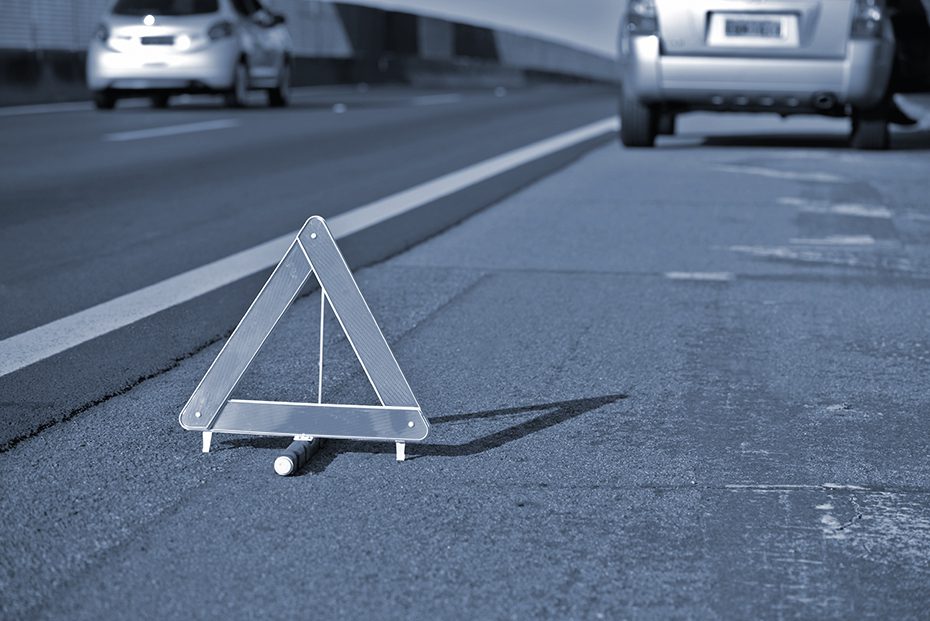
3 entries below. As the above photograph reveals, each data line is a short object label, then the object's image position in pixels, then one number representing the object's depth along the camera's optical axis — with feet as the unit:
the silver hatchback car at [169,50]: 63.16
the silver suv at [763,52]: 42.75
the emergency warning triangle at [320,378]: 13.75
